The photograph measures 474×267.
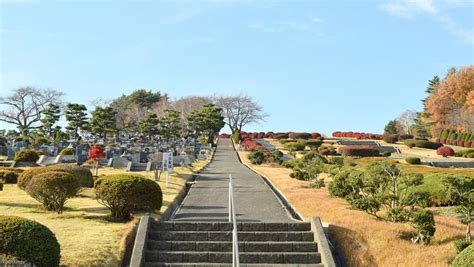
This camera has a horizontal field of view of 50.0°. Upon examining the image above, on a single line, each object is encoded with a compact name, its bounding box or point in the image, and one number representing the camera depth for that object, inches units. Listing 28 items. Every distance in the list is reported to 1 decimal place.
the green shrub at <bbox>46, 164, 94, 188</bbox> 713.8
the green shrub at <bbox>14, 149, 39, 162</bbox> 1199.6
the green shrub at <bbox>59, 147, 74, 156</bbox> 1335.4
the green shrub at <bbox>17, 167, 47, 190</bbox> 605.3
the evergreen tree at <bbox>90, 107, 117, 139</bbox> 2283.5
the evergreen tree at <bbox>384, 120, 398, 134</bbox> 3725.4
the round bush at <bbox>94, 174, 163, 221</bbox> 478.3
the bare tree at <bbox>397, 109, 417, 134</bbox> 3807.6
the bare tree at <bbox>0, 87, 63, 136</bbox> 2571.4
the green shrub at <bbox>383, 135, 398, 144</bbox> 2839.6
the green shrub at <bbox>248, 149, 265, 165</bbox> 1627.7
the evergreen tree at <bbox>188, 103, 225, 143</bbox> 2878.9
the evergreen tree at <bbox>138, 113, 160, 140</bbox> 2576.3
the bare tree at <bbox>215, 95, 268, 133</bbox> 3668.8
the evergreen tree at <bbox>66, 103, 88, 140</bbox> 2166.6
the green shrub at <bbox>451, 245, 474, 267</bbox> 286.5
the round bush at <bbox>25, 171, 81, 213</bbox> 513.0
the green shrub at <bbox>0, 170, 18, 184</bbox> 836.0
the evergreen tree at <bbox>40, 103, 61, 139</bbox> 2359.7
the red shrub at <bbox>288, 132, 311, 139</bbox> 3184.1
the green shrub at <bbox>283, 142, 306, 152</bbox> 2252.0
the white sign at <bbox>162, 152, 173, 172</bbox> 815.7
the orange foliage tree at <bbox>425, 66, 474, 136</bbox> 2506.2
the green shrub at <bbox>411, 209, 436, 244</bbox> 407.2
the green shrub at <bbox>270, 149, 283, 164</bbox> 1638.3
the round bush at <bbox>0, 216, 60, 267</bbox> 306.7
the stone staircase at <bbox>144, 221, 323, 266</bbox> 384.5
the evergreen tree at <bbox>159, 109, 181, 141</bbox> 2597.9
